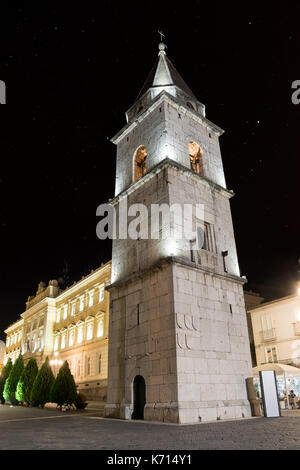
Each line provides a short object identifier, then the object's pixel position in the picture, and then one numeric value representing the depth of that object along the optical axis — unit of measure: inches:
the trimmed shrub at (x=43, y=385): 1096.8
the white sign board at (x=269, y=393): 578.6
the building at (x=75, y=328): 1455.5
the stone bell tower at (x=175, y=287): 560.7
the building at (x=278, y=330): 1202.6
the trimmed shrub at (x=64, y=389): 953.2
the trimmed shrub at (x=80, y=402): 960.3
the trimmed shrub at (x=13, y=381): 1326.3
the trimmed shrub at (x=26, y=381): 1199.6
